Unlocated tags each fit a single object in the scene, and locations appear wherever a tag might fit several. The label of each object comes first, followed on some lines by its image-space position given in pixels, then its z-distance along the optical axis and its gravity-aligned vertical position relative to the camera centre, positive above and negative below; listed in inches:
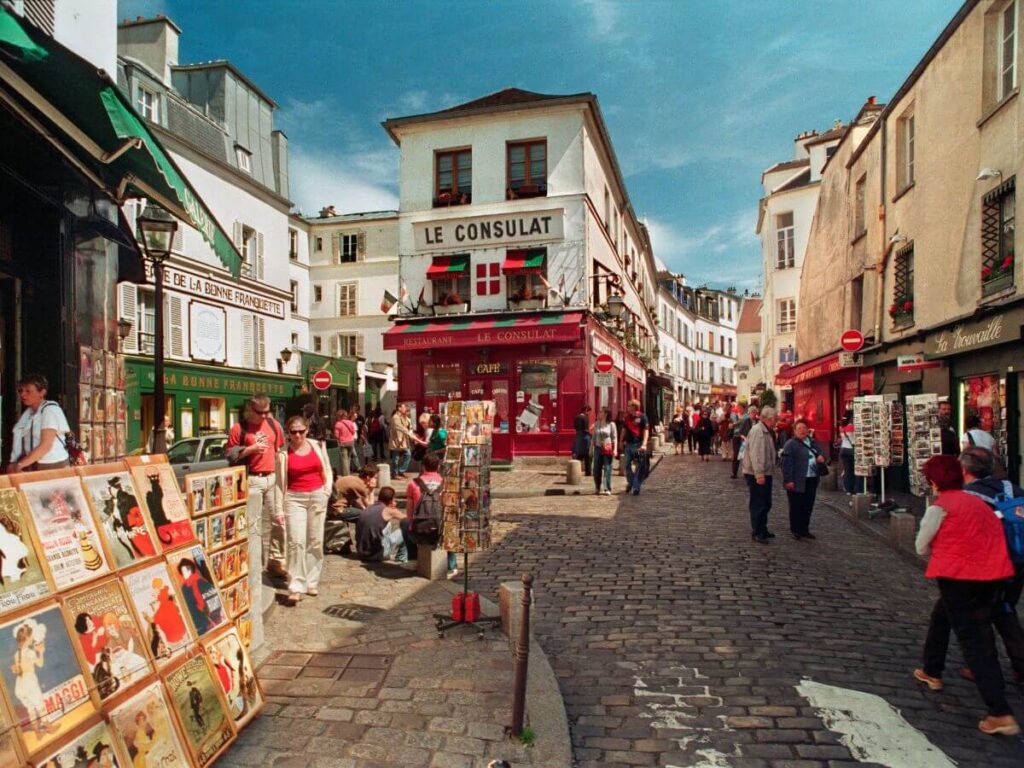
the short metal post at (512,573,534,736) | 140.5 -53.3
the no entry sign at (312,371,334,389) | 860.0 +23.2
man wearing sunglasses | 257.4 -20.6
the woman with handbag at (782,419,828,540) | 356.5 -39.4
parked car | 510.3 -40.8
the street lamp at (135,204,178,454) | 336.5 +73.4
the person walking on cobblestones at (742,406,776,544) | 350.3 -36.2
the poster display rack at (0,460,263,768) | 97.1 -37.2
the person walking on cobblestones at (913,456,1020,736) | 153.5 -38.3
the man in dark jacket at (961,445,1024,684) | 169.9 -46.2
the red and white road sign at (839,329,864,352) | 538.0 +44.7
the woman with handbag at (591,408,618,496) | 532.1 -36.8
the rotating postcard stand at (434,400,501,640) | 230.5 -26.3
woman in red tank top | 245.1 -37.1
